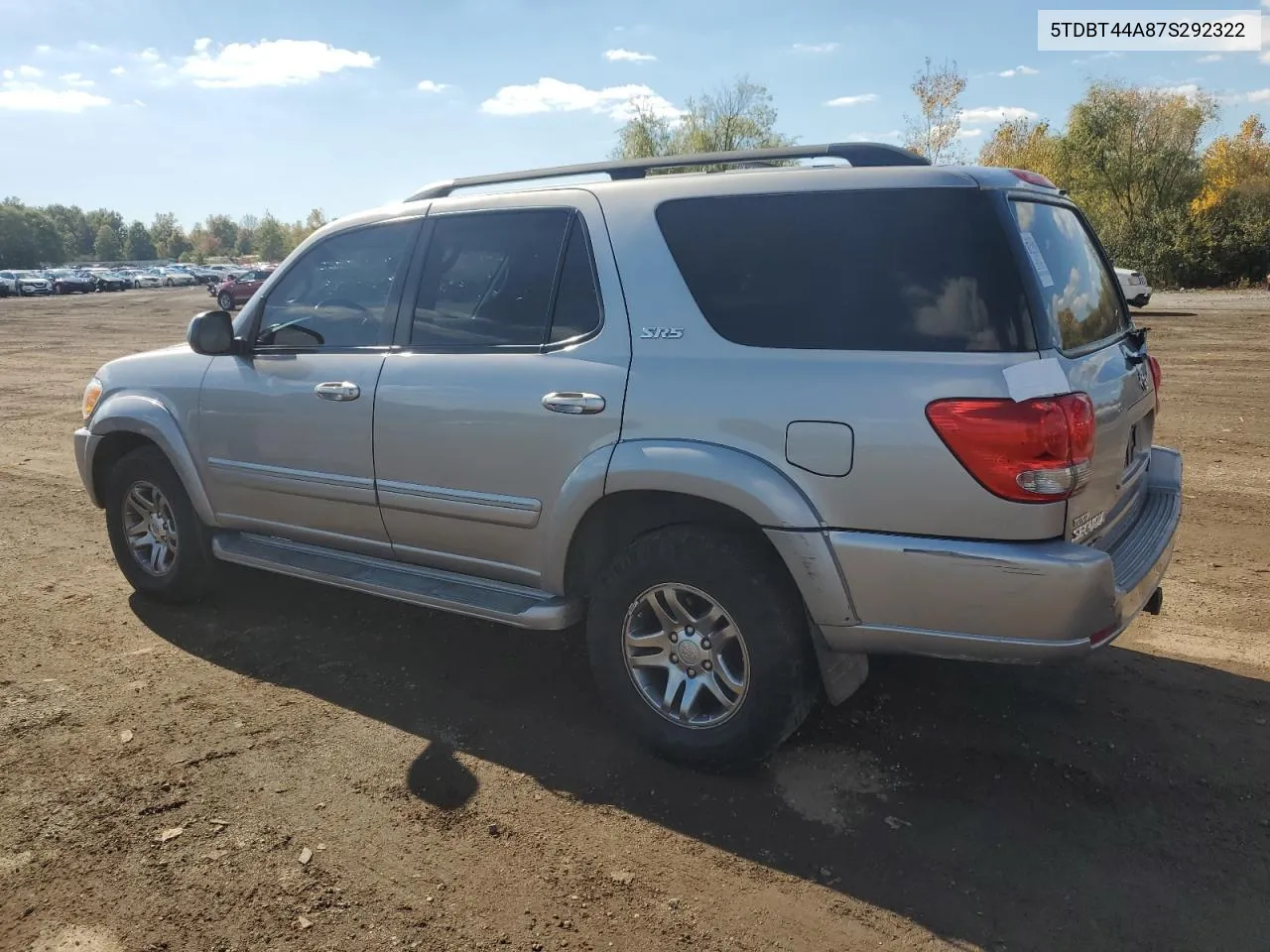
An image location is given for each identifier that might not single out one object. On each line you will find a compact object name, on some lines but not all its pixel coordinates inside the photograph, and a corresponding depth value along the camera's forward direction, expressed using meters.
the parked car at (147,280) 70.19
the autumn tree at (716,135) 53.72
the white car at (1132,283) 18.59
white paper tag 2.67
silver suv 2.76
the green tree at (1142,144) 40.22
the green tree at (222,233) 182.75
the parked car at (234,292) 36.25
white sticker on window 2.88
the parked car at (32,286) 55.75
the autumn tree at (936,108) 42.47
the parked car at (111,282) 63.12
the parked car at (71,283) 58.72
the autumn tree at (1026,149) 43.38
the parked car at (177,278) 73.75
